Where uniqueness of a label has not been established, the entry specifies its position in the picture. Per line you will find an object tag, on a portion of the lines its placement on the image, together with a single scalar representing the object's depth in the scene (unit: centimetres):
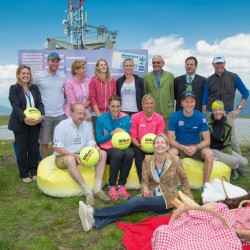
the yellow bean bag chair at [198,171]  584
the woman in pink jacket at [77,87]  654
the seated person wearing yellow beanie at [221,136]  610
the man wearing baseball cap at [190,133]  568
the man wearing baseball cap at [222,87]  673
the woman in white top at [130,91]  670
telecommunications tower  2207
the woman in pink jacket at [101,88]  658
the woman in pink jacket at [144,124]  591
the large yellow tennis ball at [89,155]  532
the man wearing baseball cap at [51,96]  650
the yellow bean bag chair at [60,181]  548
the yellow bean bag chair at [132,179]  586
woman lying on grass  440
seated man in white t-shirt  532
